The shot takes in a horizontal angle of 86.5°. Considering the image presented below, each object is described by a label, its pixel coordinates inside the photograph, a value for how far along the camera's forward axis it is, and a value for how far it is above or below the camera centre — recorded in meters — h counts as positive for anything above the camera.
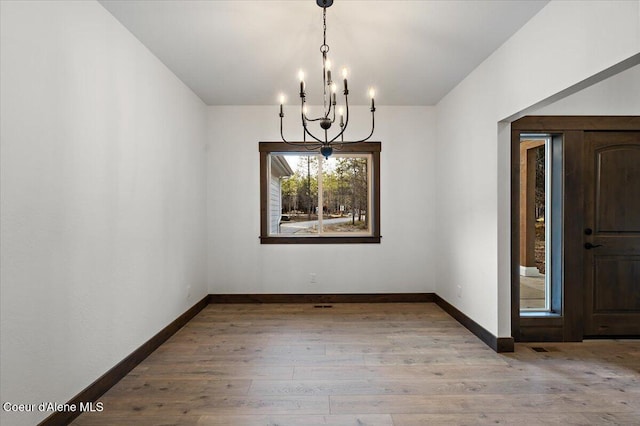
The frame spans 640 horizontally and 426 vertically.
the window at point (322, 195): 4.96 +0.22
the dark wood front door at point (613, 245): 3.35 -0.37
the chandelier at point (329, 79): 2.35 +0.91
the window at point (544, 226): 3.36 -0.18
